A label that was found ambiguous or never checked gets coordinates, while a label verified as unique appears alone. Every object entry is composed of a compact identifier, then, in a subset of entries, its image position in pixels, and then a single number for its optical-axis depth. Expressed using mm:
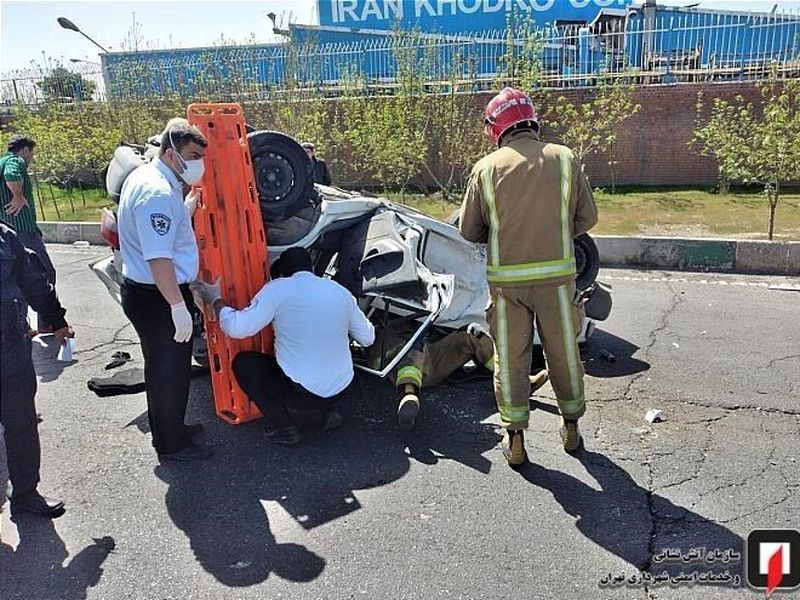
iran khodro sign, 18781
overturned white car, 4262
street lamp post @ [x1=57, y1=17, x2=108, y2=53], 15062
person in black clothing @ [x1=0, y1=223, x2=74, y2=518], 3053
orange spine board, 3699
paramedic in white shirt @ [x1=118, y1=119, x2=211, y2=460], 3264
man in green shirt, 5727
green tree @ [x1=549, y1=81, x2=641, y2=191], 12281
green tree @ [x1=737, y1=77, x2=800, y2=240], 8297
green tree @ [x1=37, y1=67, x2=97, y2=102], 16080
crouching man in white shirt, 3648
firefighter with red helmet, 3314
